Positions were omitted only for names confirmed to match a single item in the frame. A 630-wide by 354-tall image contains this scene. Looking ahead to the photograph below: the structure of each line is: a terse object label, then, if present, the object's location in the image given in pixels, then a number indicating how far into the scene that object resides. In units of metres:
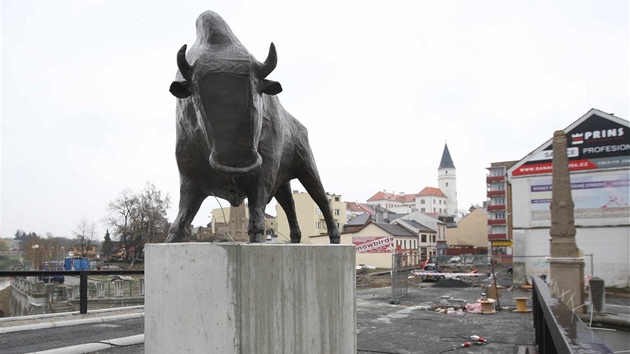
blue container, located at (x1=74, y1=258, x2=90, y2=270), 24.78
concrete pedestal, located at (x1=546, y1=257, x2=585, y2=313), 13.48
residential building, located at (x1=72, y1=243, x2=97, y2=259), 56.33
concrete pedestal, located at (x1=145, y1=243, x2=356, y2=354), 2.27
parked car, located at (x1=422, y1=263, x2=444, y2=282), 26.58
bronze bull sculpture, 2.40
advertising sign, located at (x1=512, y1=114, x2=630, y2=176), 23.27
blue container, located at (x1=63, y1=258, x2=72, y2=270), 27.32
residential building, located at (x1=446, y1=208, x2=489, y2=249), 65.06
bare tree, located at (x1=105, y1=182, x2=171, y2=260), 40.91
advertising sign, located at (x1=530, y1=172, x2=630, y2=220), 22.95
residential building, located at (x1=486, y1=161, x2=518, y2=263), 54.78
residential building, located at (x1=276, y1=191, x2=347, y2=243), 41.69
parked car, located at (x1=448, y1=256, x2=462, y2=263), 39.44
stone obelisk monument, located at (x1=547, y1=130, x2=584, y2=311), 13.74
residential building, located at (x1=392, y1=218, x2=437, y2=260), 54.72
